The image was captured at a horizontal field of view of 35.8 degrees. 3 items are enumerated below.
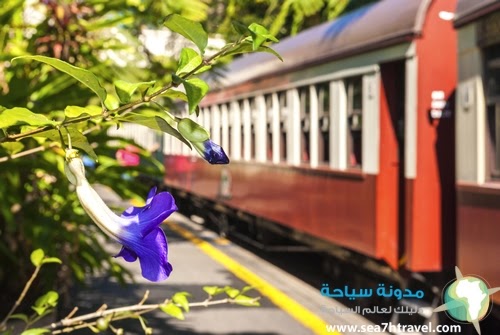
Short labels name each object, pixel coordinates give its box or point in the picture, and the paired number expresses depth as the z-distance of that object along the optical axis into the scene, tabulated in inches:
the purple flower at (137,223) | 40.3
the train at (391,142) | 184.2
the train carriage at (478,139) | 175.9
